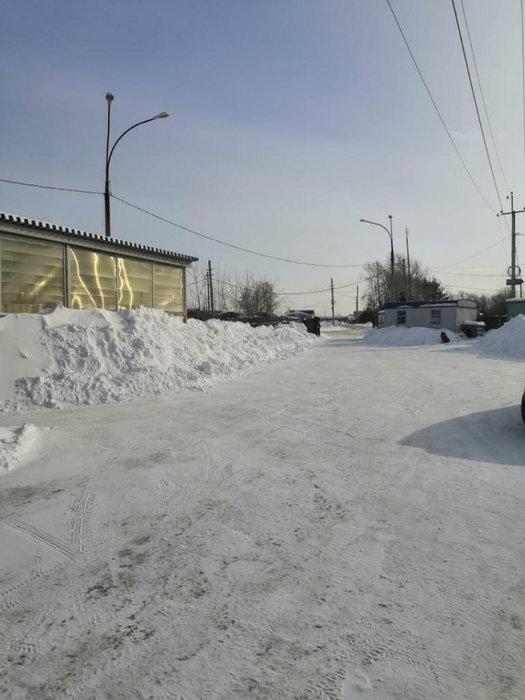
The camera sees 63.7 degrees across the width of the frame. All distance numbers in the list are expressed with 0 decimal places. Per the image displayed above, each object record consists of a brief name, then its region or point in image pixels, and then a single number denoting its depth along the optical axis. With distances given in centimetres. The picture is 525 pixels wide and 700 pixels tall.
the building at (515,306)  3431
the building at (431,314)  3169
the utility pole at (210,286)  5320
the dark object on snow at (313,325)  3444
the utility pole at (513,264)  3556
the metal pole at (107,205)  1589
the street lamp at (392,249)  3428
